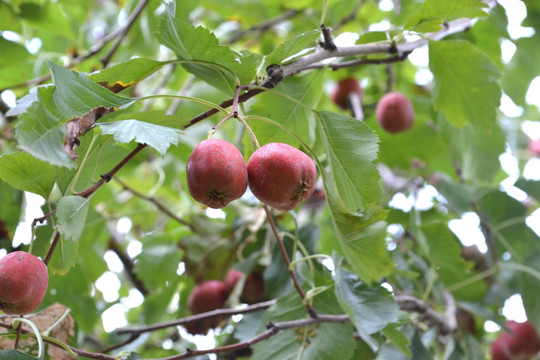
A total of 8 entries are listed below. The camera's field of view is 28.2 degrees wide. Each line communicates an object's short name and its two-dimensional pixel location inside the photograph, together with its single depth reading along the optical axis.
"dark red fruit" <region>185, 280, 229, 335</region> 0.53
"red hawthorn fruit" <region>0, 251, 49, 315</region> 0.35
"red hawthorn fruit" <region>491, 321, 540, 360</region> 0.61
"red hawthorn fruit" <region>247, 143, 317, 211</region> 0.35
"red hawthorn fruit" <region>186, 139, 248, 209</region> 0.34
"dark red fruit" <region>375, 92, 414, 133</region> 0.61
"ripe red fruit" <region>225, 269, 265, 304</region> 0.54
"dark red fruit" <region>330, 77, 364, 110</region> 0.76
